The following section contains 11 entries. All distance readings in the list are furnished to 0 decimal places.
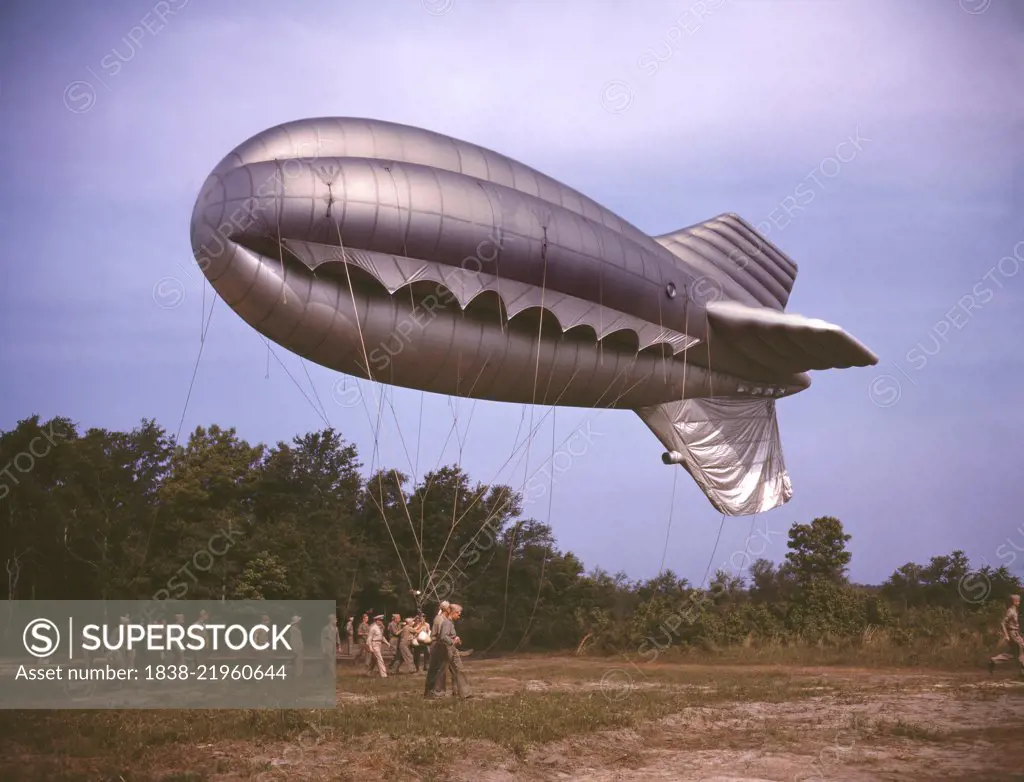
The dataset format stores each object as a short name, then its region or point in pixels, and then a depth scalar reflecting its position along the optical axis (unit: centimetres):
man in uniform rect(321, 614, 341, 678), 2236
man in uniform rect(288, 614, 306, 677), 2123
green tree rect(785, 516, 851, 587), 4306
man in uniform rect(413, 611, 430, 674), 2630
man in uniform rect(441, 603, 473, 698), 1653
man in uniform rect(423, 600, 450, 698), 1664
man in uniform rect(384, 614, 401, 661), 2857
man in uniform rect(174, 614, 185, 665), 2120
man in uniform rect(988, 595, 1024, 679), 1911
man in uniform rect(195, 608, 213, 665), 2290
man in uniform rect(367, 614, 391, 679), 2388
